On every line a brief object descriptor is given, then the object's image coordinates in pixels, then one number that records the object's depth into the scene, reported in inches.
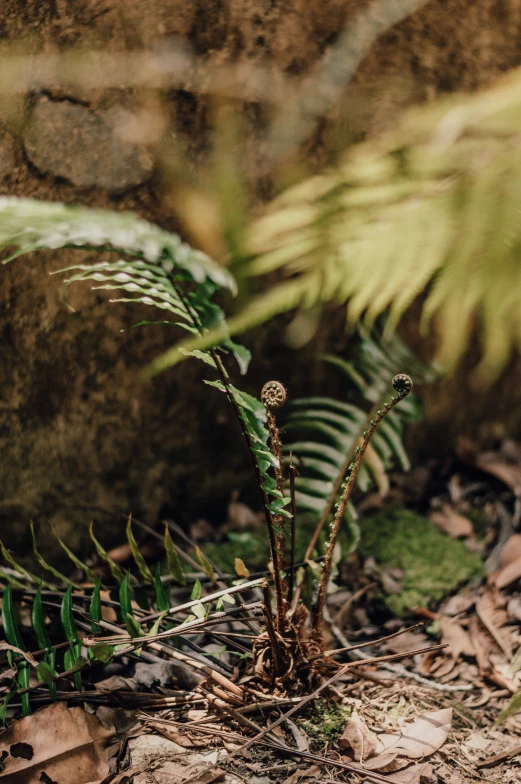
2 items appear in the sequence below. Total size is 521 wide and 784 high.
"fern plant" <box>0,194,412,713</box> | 32.9
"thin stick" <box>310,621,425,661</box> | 45.4
